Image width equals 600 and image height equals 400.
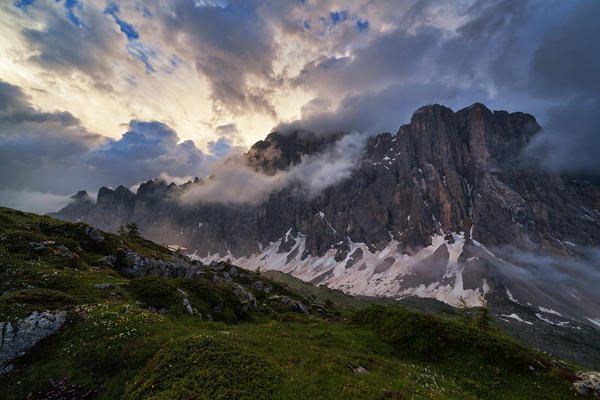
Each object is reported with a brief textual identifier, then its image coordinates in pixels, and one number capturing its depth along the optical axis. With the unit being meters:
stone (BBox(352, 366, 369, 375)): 18.92
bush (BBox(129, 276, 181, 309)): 29.73
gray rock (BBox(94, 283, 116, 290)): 27.85
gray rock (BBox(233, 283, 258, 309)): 44.31
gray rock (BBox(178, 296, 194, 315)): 29.87
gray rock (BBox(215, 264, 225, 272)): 89.79
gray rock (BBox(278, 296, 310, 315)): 53.92
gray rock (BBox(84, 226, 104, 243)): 46.66
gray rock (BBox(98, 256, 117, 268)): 40.97
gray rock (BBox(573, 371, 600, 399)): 19.72
